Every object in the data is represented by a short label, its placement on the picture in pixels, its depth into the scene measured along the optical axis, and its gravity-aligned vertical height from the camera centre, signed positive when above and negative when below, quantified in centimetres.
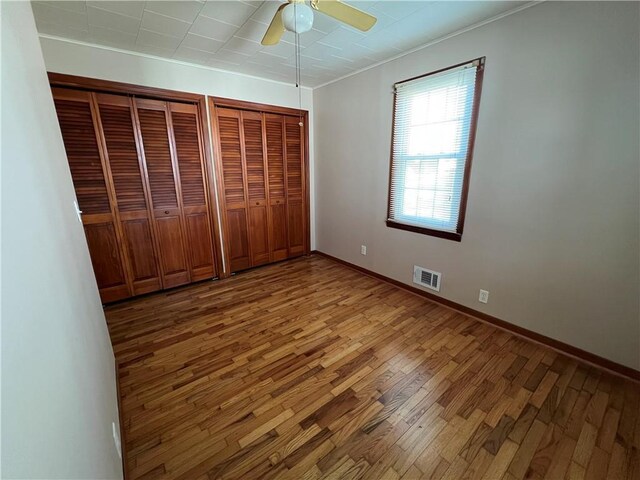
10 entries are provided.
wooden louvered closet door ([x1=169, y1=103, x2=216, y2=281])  295 -14
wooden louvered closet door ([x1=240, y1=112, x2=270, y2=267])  342 -11
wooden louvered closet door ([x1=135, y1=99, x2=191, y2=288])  277 -12
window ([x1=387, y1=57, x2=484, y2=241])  232 +27
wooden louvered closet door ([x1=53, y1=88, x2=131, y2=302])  240 -11
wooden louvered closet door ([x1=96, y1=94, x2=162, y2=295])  258 -12
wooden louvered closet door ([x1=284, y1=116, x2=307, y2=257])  380 -16
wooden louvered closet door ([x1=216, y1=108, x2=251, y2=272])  323 -14
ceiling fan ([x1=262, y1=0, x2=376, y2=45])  146 +93
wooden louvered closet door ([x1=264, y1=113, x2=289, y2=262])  361 -13
